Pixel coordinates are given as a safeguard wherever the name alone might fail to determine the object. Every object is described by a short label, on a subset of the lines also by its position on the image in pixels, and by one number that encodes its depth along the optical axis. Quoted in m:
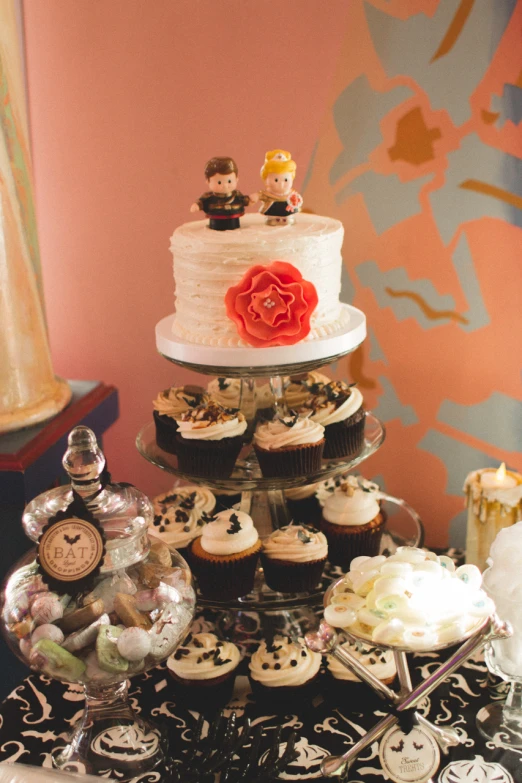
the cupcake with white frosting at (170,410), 1.60
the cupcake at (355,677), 1.42
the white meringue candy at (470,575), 1.19
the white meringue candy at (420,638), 1.08
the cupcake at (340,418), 1.56
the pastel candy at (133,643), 1.17
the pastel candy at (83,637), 1.17
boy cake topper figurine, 1.42
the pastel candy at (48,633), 1.17
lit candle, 1.71
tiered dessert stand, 1.38
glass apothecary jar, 1.17
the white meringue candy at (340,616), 1.13
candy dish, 1.10
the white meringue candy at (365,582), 1.20
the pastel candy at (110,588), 1.21
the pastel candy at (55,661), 1.16
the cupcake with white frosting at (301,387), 1.72
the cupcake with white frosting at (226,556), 1.48
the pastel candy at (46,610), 1.17
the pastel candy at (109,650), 1.17
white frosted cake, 1.36
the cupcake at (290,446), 1.47
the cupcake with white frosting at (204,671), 1.43
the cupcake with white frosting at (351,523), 1.61
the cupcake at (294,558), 1.50
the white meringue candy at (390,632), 1.09
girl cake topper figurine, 1.44
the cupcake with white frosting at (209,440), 1.47
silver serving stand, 1.13
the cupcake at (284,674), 1.42
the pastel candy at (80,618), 1.18
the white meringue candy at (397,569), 1.18
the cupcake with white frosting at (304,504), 1.77
